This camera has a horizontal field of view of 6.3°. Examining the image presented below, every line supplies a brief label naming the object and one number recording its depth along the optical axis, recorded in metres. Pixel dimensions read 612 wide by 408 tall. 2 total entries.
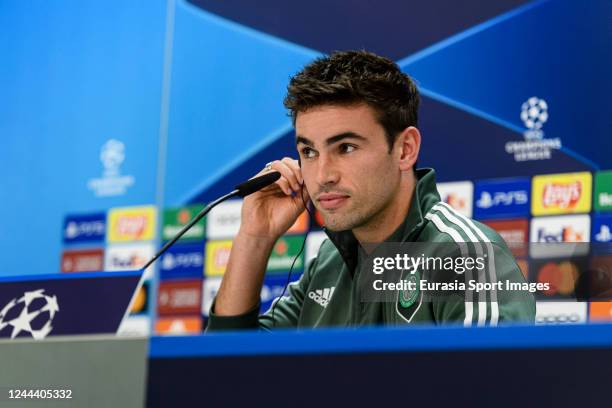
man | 6.76
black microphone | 6.81
